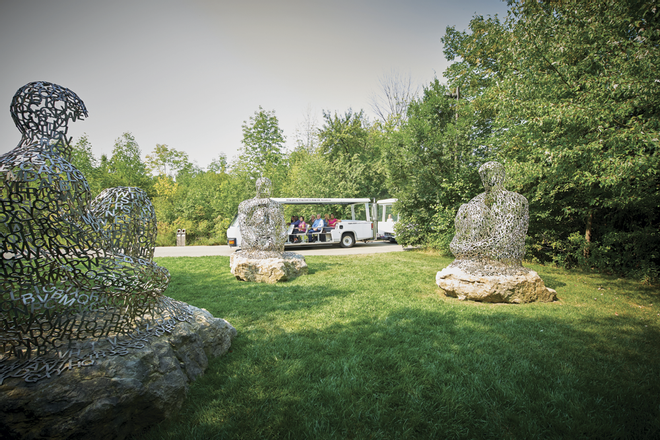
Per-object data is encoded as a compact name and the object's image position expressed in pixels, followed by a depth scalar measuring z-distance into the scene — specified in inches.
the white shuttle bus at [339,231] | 557.3
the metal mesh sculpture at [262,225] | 281.4
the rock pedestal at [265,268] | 259.9
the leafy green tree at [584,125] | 187.6
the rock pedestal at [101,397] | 66.2
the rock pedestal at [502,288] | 197.5
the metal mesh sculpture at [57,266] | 76.5
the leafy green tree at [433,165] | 406.0
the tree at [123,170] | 737.0
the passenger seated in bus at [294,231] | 560.7
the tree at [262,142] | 909.2
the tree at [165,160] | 1011.9
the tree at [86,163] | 727.8
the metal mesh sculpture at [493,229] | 204.5
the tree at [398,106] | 994.2
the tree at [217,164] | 1497.3
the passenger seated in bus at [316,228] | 569.9
